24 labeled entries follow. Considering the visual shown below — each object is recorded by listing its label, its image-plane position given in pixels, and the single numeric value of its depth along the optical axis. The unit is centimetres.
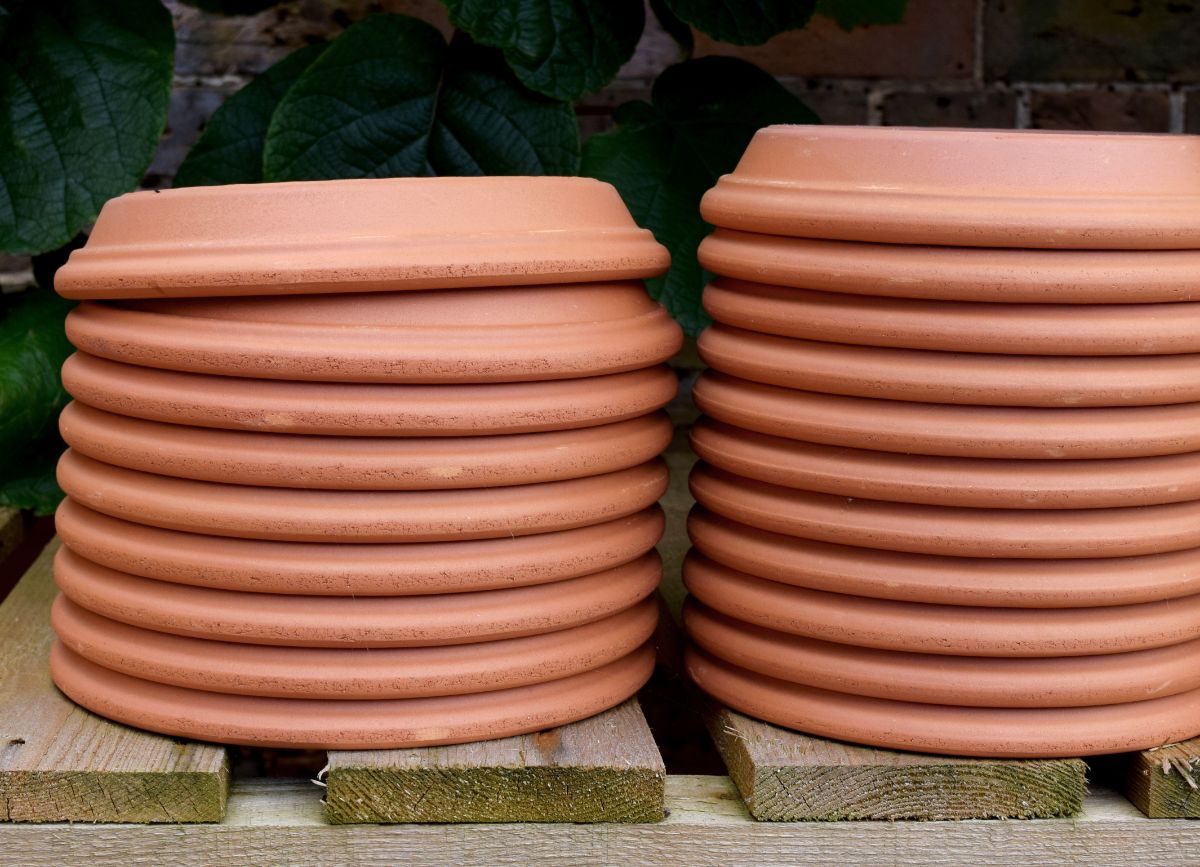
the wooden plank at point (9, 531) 141
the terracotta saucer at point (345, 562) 87
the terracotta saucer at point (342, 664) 88
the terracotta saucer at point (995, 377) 86
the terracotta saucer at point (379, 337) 85
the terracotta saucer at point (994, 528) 88
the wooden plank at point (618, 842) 87
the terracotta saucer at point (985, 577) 88
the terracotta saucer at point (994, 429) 86
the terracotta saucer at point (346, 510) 86
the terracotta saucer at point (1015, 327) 85
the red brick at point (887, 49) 184
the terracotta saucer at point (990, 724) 90
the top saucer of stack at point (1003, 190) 84
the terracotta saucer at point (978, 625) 89
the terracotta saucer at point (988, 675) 90
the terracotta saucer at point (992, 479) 87
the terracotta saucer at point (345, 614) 87
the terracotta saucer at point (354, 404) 85
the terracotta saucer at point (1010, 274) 84
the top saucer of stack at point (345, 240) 85
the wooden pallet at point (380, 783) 87
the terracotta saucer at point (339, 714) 89
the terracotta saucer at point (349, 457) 86
